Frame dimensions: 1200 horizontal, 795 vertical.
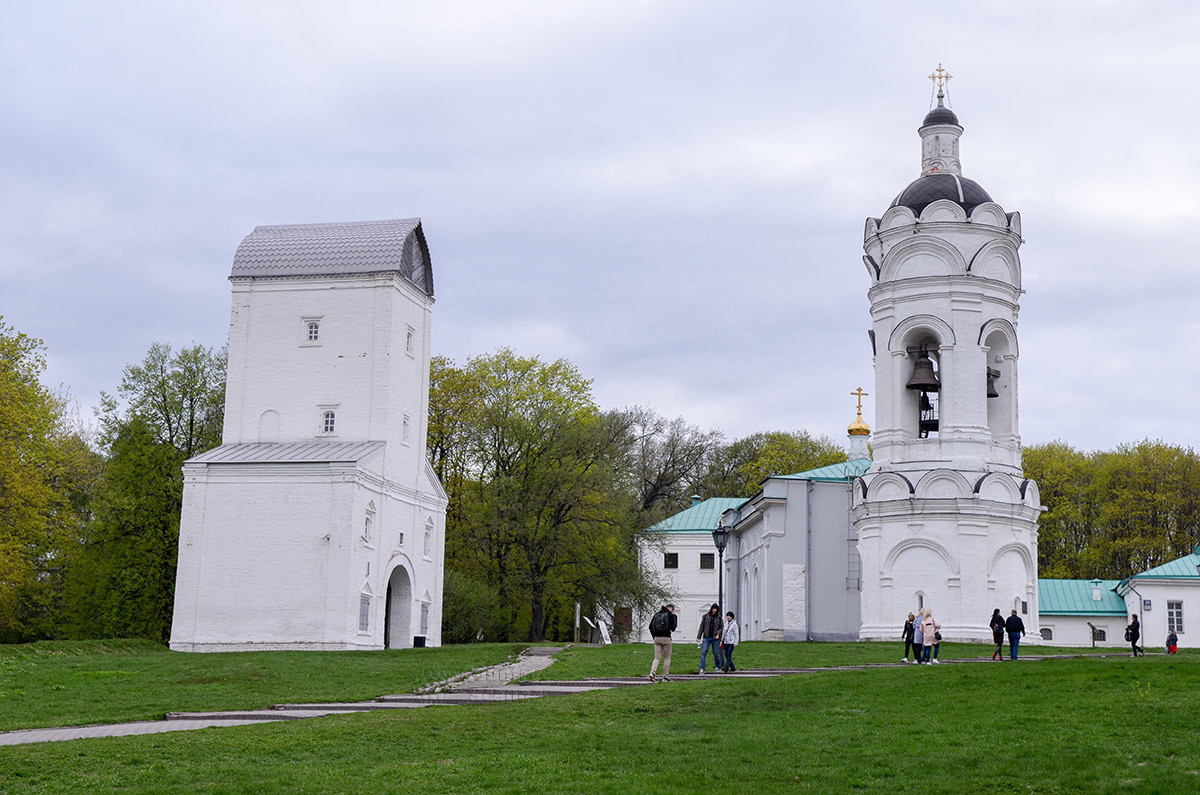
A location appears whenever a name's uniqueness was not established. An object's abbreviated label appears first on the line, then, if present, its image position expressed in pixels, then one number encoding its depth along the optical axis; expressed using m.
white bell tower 40.53
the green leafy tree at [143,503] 47.59
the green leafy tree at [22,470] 41.75
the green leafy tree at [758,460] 72.25
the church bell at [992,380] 41.94
